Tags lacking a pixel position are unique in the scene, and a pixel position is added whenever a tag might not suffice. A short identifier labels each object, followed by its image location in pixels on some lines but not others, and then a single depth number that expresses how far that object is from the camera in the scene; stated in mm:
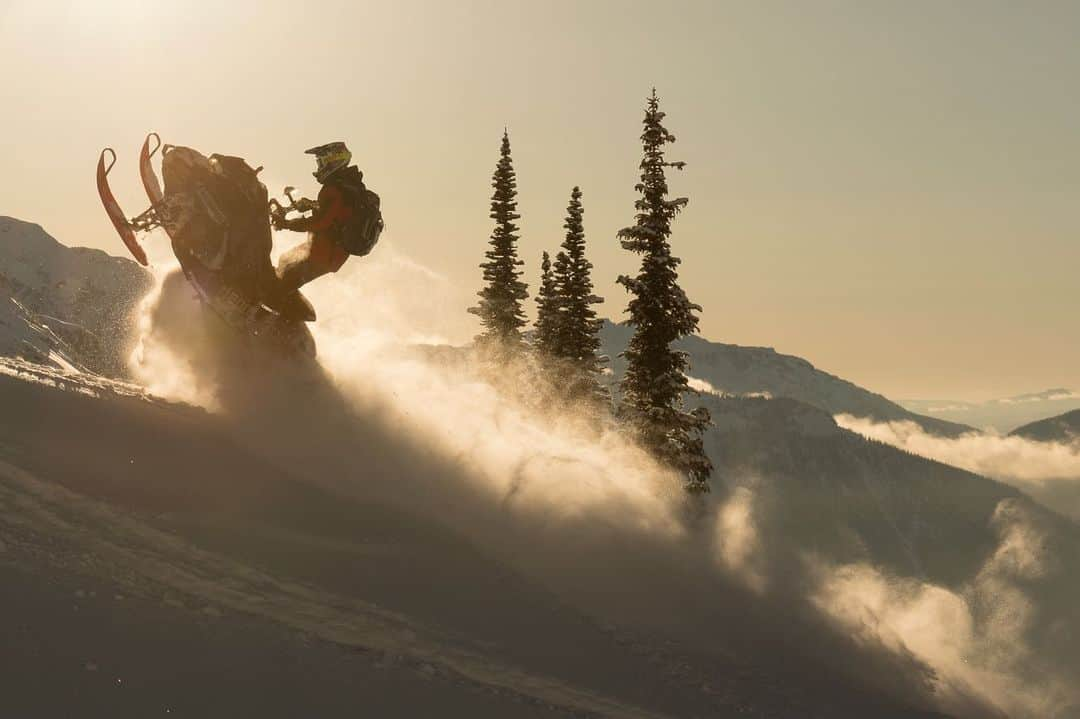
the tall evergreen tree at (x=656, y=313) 32938
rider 22969
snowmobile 21125
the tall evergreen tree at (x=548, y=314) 45312
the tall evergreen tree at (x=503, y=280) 45344
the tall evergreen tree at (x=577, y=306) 44906
